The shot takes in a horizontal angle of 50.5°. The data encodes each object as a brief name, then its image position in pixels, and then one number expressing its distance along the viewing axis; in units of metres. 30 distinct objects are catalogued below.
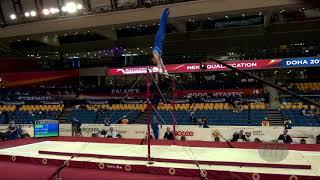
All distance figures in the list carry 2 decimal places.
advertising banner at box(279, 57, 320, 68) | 18.98
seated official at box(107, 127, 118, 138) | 16.33
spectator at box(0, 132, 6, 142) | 15.40
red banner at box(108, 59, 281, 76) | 20.02
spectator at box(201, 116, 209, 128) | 16.00
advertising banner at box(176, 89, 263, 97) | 20.77
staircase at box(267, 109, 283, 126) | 17.10
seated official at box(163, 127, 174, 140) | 13.97
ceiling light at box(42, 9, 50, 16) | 22.07
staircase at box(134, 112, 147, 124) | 19.83
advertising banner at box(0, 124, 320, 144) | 14.63
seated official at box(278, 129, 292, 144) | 13.01
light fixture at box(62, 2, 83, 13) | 21.22
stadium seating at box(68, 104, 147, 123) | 20.30
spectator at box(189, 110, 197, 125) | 17.15
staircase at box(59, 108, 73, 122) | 21.59
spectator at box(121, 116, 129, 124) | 18.25
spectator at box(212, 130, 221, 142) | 14.07
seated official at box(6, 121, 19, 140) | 15.38
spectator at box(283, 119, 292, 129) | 14.71
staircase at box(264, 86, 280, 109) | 19.30
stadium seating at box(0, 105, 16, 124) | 21.74
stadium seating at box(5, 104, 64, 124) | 21.37
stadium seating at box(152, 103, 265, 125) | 17.20
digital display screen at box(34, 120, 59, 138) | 13.90
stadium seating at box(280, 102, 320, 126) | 15.75
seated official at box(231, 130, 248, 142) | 14.05
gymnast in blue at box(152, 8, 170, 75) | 8.84
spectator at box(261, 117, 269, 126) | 15.63
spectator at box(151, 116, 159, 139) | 15.75
